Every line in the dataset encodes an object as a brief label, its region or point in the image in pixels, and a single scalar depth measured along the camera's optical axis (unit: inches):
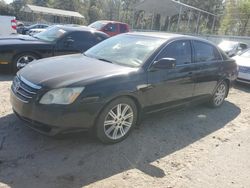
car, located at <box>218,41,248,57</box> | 418.0
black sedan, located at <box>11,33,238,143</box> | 101.5
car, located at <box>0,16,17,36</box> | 403.0
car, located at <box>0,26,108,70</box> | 206.1
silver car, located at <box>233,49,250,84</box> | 252.3
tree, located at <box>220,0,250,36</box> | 859.1
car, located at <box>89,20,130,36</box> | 461.9
